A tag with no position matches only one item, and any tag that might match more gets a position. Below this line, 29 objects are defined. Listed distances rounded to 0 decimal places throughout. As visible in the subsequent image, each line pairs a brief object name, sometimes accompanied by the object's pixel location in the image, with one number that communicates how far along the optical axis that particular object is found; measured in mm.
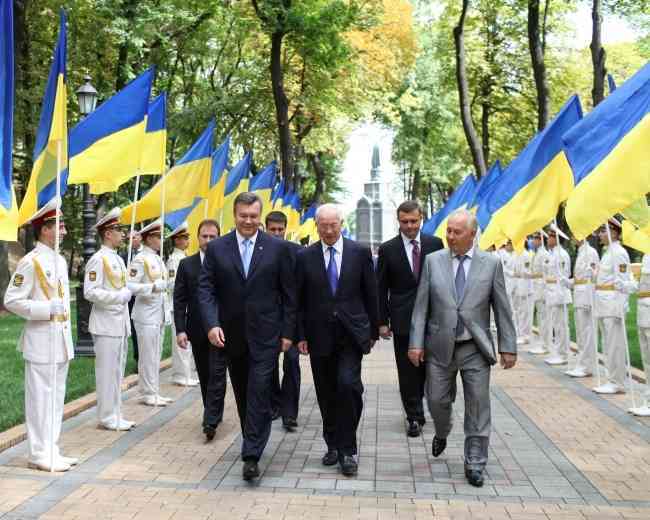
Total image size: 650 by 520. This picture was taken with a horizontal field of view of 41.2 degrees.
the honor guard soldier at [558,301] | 14523
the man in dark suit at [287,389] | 9055
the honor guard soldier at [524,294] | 18203
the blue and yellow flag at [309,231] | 25203
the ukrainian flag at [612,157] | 6711
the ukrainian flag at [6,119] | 6352
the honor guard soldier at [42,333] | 7035
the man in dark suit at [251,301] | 6961
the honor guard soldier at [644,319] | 9648
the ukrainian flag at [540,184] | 9836
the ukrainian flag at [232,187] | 15297
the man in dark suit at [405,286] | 8742
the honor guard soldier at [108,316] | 8680
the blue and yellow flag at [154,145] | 10438
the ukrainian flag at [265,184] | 18484
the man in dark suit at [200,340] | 8398
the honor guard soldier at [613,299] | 10945
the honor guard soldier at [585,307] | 12641
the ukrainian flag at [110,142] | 9195
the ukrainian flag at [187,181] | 11570
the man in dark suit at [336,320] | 7180
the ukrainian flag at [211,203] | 13221
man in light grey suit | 6902
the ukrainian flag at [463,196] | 17719
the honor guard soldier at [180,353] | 12133
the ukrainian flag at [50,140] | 7340
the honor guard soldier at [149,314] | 10391
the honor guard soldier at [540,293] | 16131
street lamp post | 14547
